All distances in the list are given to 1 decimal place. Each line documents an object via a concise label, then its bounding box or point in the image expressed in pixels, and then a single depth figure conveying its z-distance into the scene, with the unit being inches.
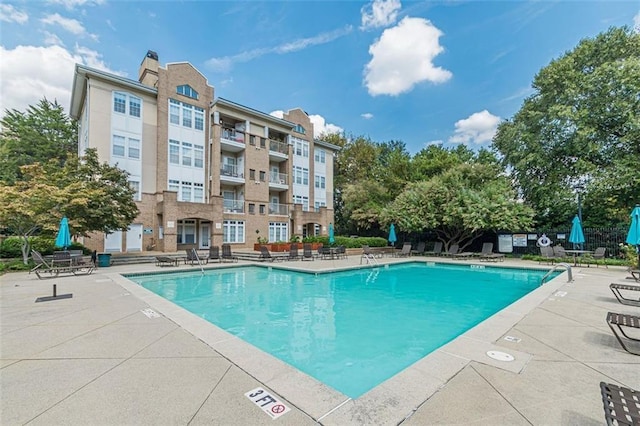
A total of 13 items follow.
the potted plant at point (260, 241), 880.4
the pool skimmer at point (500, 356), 145.7
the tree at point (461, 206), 735.1
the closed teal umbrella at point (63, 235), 446.3
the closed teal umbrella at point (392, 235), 890.4
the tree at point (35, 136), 1016.2
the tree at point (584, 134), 698.8
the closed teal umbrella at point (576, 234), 575.5
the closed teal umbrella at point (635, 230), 350.3
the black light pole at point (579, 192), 732.7
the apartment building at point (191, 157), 801.6
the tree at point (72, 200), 491.8
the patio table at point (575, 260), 570.1
